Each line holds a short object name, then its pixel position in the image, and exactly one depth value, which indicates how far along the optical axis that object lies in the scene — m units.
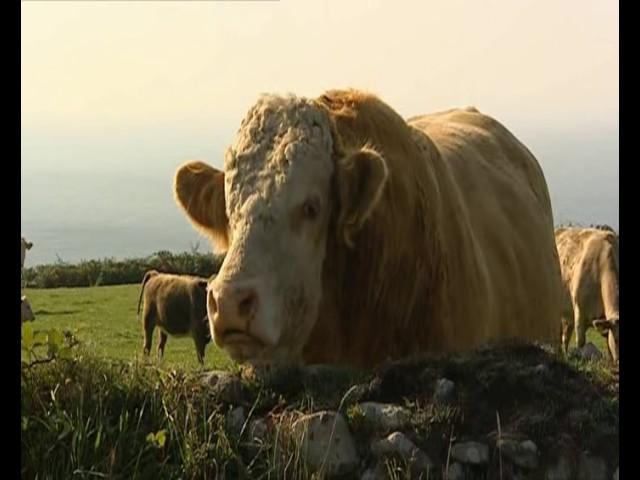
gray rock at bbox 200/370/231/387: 5.04
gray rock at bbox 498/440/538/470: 4.55
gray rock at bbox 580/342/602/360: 5.99
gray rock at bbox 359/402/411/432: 4.70
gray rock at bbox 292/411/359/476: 4.62
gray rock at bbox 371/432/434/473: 4.57
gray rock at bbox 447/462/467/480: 4.54
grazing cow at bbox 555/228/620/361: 17.53
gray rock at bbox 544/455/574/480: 4.54
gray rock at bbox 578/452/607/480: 4.57
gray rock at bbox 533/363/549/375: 5.02
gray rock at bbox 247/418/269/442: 4.74
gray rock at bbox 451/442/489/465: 4.55
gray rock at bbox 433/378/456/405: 4.80
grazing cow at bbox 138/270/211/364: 17.56
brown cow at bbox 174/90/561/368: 5.88
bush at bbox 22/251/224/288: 34.47
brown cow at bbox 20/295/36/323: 16.00
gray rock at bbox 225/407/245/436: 4.80
